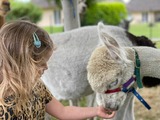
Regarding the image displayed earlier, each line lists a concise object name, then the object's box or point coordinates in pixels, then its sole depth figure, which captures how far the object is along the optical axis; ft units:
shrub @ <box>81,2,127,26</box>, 53.47
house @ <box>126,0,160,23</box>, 106.86
